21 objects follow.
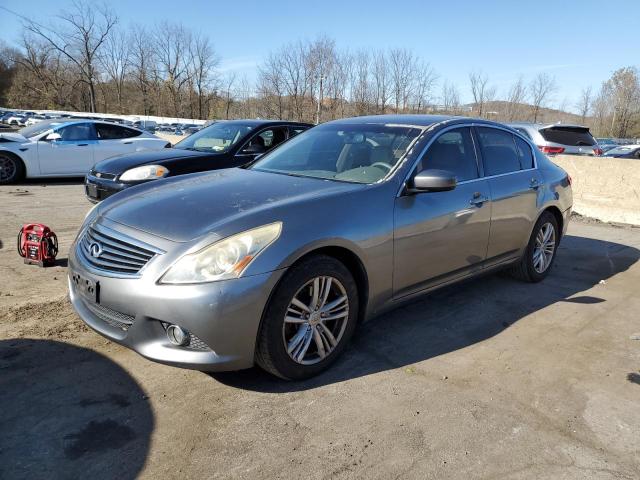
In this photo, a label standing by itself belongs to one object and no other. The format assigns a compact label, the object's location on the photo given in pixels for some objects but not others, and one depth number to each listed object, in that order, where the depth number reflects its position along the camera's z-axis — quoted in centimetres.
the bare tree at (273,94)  3931
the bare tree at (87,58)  5203
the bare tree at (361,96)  3806
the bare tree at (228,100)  5120
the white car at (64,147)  1094
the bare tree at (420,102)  3981
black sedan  676
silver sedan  266
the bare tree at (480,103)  4494
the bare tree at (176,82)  5153
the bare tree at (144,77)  5291
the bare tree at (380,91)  3903
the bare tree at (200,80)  5128
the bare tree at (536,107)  4756
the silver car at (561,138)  1049
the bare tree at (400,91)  3944
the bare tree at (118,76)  5522
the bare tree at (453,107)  4300
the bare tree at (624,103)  5784
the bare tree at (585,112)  5994
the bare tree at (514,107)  4695
